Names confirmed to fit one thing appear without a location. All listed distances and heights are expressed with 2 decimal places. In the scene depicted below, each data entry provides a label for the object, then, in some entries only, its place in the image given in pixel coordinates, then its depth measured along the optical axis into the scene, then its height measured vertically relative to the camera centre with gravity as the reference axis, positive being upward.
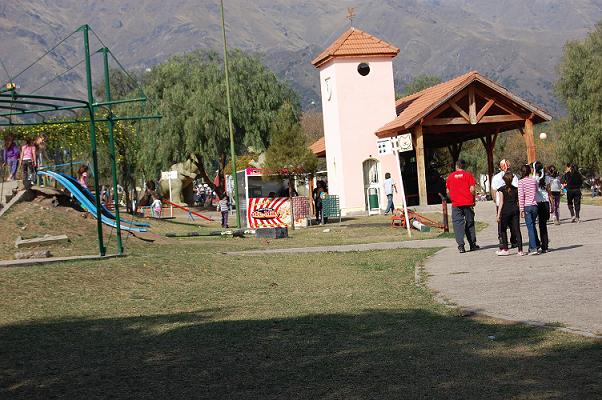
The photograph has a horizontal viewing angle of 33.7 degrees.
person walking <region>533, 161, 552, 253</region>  17.77 -0.39
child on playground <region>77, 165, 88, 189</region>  34.74 +2.00
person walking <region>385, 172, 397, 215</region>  38.59 +0.72
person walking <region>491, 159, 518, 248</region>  17.92 +0.26
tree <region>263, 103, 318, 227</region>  36.34 +2.14
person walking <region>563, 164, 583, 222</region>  26.12 +0.14
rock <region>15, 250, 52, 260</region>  19.61 -0.38
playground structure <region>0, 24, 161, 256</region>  16.56 +2.34
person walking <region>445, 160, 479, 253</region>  19.14 -0.02
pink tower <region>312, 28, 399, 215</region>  43.62 +4.31
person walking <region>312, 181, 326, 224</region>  36.34 +0.56
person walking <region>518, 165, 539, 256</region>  17.41 -0.12
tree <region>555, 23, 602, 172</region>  55.28 +5.13
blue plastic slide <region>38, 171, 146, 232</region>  28.69 +1.12
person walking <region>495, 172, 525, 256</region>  17.64 -0.26
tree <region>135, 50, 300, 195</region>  55.38 +6.16
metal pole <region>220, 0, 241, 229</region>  35.65 +2.38
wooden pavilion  39.81 +3.57
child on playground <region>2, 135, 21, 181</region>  30.73 +2.50
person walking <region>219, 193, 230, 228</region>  38.31 +0.38
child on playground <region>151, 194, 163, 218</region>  46.97 +0.85
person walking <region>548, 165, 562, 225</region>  26.25 +0.05
